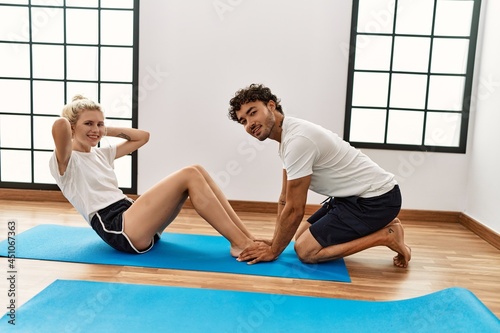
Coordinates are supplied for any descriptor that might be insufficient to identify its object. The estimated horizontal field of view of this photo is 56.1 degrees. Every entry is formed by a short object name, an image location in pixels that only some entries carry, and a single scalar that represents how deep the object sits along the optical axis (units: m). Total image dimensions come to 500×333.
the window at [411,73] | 3.78
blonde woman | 2.37
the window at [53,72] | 3.97
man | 2.28
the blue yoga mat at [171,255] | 2.35
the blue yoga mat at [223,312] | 1.65
